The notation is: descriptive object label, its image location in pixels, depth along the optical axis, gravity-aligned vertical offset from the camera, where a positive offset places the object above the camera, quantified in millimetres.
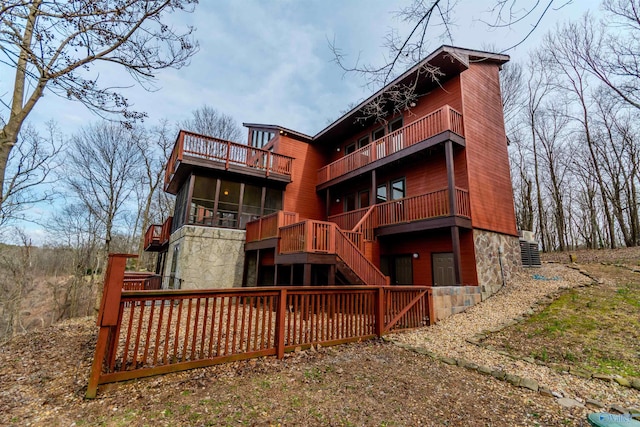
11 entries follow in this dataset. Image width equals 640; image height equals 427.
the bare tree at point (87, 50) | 3270 +2789
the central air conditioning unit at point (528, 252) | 12961 +985
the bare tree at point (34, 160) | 8570 +3169
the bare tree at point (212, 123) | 24109 +12422
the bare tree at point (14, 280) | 14402 -1062
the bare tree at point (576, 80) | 15891 +12368
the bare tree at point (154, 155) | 20797 +8247
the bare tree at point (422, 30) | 3088 +2987
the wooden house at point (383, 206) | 8812 +2441
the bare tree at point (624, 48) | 10055 +8507
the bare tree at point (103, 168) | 18578 +6419
